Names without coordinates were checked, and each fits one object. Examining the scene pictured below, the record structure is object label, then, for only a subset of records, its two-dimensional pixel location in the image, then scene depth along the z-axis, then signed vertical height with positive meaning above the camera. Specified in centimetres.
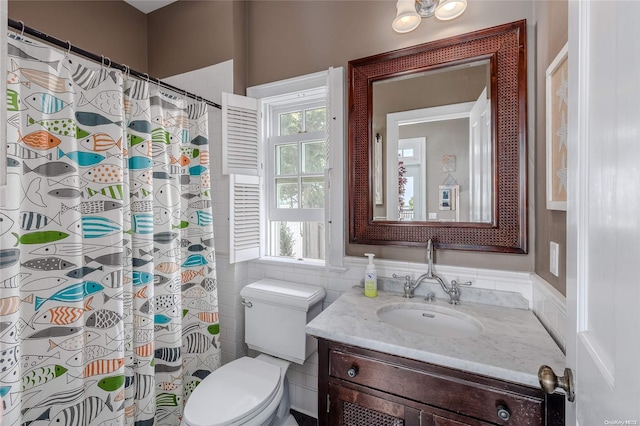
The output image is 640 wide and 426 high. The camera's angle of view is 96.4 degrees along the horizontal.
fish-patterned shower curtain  103 -15
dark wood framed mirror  129 +27
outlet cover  101 -18
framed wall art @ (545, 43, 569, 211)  95 +27
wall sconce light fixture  134 +94
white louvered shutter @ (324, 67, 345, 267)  166 +24
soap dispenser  144 -37
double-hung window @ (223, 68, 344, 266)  168 +25
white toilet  120 -83
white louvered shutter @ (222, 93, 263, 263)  181 +25
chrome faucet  135 -37
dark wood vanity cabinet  84 -61
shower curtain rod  102 +66
